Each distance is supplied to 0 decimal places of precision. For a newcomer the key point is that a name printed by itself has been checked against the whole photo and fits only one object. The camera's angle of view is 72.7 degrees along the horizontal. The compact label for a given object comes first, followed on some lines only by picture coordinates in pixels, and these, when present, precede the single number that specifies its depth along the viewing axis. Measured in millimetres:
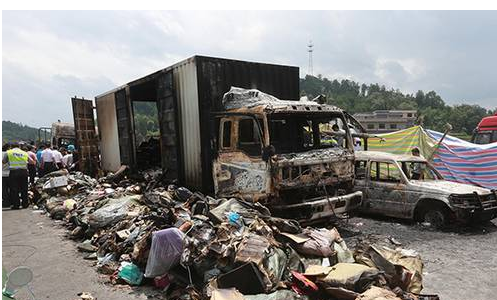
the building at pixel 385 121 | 76062
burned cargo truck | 5695
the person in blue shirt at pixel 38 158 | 12295
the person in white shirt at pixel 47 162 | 12118
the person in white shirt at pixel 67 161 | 12885
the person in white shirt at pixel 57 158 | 12368
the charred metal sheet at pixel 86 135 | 11609
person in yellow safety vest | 9211
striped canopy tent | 9125
